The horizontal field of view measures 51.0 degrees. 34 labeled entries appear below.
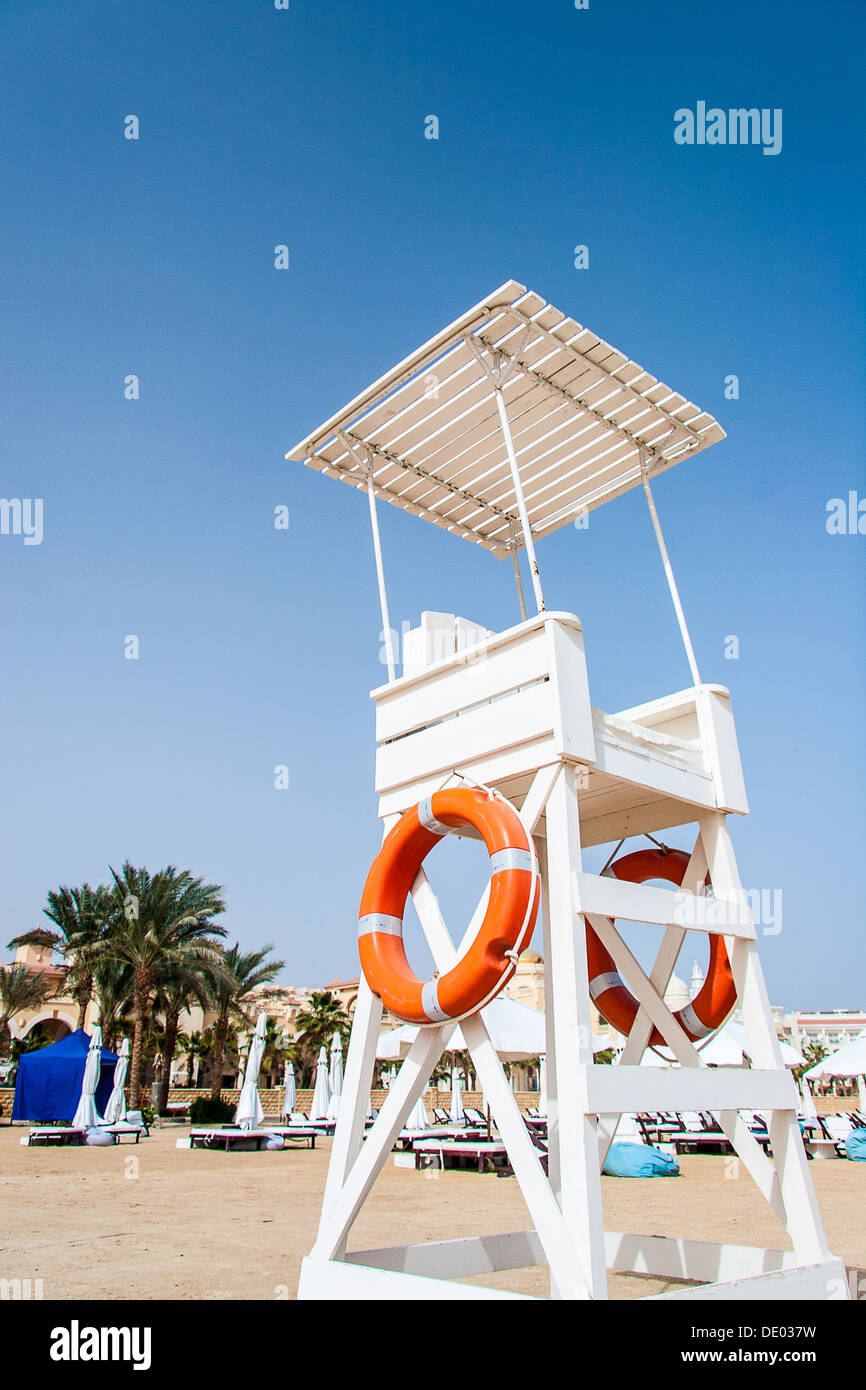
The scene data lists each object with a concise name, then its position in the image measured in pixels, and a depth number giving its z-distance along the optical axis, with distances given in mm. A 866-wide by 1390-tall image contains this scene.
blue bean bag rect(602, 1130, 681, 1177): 13805
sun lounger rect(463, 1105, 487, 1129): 21984
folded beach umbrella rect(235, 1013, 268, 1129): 19219
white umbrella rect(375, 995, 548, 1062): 14969
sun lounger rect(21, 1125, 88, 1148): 18547
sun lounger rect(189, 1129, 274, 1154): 18344
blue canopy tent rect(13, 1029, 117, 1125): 22375
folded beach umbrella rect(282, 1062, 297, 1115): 23438
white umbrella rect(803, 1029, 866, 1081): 19692
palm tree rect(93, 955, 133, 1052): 25422
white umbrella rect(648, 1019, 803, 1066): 19859
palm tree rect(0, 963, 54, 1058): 33312
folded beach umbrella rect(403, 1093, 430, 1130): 18625
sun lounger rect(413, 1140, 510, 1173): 15070
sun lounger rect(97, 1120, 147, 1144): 19234
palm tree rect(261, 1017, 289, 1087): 37844
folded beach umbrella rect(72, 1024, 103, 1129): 19266
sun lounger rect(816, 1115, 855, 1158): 17734
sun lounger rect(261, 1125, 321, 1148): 19806
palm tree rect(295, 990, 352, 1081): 38156
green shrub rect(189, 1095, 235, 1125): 24828
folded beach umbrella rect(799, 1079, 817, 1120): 20547
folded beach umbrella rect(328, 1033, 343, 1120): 22328
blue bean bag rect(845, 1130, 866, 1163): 16812
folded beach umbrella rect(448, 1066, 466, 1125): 21609
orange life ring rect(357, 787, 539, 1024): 4340
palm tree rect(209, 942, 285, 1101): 28516
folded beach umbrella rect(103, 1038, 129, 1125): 20359
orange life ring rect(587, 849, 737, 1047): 5555
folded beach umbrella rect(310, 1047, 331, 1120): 22281
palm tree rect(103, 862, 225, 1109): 25109
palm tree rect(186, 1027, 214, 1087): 37406
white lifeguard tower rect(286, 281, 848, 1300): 4172
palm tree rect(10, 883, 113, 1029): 26203
